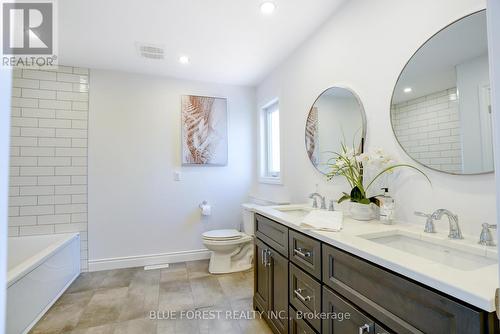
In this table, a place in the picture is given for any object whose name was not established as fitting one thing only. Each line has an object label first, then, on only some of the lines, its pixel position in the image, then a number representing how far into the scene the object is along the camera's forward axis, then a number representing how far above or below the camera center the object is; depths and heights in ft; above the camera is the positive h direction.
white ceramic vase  4.85 -0.82
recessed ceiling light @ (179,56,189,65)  8.70 +4.11
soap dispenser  4.44 -0.71
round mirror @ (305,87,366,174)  5.62 +1.19
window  10.50 +1.35
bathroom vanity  2.12 -1.34
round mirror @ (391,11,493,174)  3.39 +1.09
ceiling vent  7.92 +4.11
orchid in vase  4.64 +0.05
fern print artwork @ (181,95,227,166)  10.45 +1.84
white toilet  8.78 -2.91
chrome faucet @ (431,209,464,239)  3.48 -0.80
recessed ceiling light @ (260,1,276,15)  5.91 +4.09
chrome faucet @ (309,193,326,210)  6.38 -0.76
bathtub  5.41 -2.79
